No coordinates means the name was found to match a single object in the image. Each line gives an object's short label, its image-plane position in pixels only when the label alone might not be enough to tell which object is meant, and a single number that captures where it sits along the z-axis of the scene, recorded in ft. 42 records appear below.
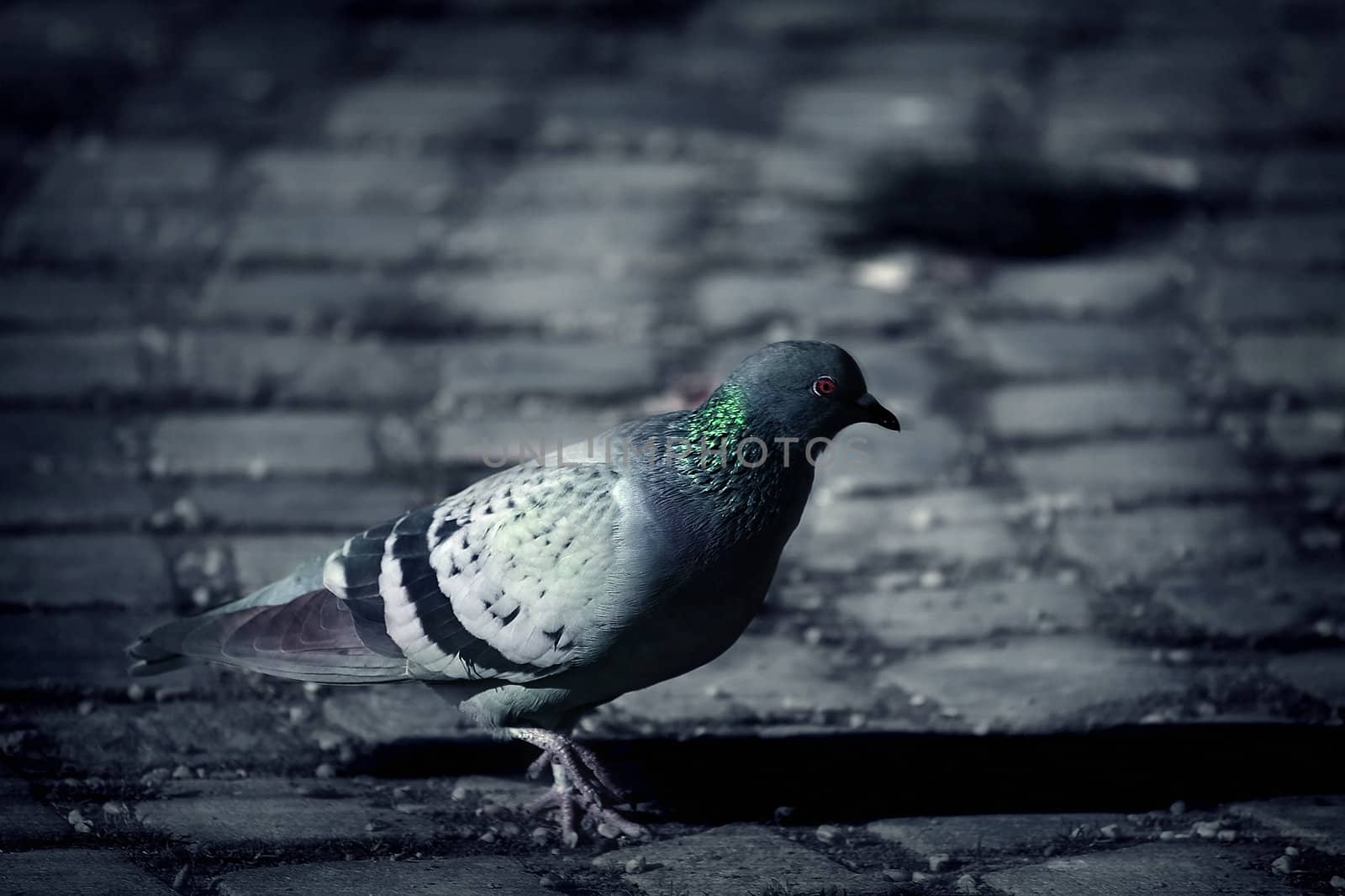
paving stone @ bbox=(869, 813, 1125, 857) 18.76
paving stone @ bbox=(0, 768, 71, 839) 18.12
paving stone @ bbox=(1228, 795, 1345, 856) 18.84
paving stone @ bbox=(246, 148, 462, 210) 40.75
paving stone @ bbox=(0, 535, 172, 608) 24.14
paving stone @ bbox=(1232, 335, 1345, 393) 32.86
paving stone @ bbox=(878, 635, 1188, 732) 21.95
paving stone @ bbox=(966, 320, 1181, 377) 33.09
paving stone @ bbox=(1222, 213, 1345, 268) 38.24
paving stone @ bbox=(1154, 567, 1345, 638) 24.20
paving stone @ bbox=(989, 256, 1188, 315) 36.29
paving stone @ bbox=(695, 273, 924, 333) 35.04
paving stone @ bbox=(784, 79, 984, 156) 44.80
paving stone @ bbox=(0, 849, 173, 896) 16.92
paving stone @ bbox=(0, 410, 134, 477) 28.43
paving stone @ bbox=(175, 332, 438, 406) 31.63
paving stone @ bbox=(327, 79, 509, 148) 44.78
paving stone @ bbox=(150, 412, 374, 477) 28.71
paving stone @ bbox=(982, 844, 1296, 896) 17.69
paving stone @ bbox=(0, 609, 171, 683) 22.04
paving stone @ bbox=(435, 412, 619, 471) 29.53
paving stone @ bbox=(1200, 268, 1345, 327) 35.55
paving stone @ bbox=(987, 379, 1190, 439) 30.76
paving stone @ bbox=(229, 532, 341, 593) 25.22
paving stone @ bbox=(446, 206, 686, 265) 38.27
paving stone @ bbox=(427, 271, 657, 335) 35.04
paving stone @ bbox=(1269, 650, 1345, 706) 22.24
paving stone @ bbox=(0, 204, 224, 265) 37.29
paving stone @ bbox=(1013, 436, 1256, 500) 28.63
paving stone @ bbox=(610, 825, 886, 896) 17.78
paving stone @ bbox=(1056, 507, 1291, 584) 26.22
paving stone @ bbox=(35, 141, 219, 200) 40.42
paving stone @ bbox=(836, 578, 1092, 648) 24.40
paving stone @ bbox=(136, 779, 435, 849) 18.43
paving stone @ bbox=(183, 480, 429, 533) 26.84
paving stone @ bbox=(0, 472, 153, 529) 26.50
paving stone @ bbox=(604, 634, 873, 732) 22.11
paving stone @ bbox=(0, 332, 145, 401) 31.17
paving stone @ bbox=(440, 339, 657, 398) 32.01
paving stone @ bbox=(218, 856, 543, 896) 17.29
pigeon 17.67
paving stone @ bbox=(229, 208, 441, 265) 37.83
